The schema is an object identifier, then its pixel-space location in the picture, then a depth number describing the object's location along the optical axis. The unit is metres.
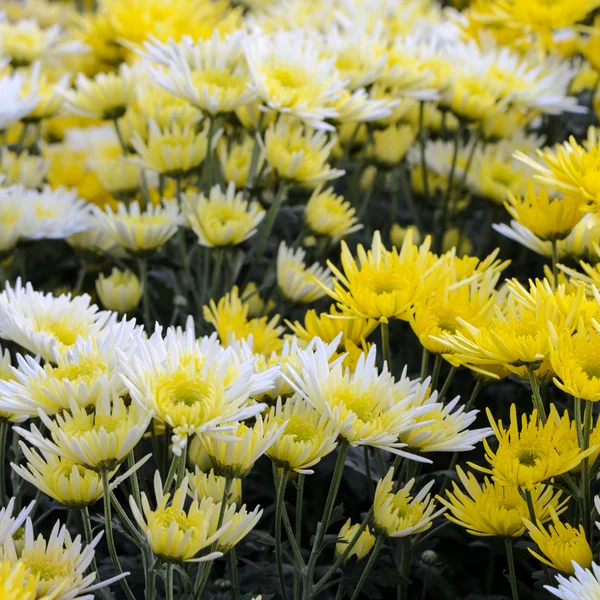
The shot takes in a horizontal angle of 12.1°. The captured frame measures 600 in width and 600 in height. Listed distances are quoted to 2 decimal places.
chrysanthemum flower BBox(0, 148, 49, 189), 2.35
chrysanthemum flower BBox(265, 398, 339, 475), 1.92
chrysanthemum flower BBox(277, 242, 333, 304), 2.18
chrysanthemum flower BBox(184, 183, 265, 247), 2.17
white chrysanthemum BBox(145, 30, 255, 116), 2.18
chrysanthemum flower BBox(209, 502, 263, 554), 1.91
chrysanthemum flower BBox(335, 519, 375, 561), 2.00
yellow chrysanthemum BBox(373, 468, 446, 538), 1.94
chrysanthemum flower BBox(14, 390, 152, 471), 1.88
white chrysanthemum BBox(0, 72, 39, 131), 2.30
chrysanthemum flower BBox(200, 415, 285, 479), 1.91
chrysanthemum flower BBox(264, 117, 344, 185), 2.19
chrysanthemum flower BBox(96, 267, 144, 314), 2.20
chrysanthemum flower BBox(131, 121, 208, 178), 2.21
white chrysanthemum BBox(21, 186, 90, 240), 2.22
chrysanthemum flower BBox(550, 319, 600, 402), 1.91
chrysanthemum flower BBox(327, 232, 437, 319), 2.00
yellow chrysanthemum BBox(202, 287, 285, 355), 2.09
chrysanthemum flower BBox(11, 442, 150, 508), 1.91
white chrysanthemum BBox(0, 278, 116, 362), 1.98
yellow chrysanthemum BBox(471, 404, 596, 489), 1.92
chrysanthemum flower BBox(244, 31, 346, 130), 2.18
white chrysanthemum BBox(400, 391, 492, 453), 1.95
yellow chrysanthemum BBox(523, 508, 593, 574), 1.91
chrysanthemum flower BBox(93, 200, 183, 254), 2.18
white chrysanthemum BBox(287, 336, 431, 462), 1.92
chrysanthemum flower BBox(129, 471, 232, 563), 1.87
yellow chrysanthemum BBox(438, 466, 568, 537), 1.94
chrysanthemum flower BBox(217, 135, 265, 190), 2.27
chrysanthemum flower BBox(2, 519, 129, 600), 1.88
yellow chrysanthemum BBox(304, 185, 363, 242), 2.22
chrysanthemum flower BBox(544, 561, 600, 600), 1.87
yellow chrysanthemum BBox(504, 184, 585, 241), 2.07
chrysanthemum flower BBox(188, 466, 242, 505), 1.94
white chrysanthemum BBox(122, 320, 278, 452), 1.89
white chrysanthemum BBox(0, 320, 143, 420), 1.91
